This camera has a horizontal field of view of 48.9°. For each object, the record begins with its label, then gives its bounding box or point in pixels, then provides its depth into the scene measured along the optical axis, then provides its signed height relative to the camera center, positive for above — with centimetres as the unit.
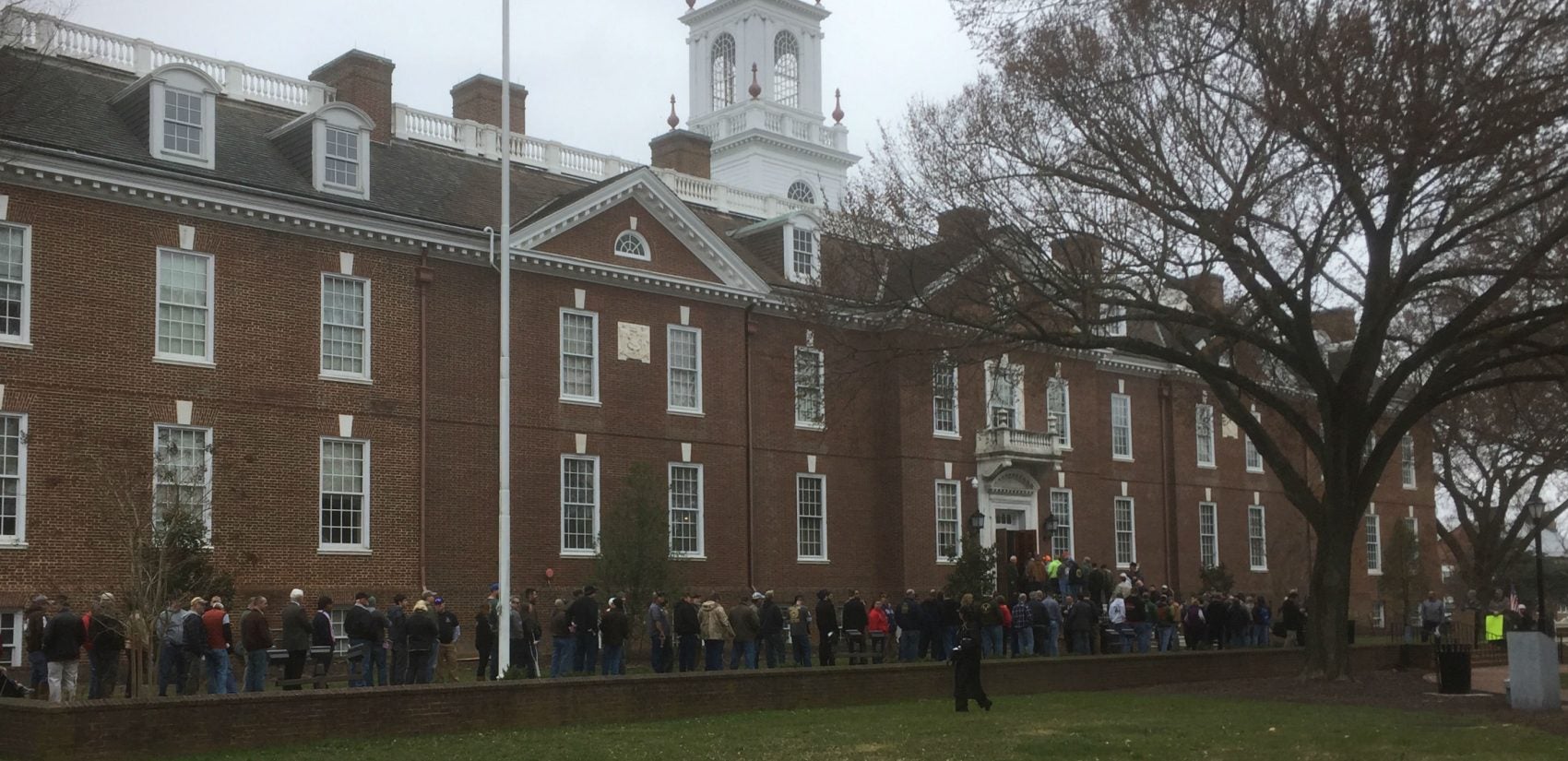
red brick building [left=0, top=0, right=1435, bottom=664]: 2884 +324
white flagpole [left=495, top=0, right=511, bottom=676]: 2778 +340
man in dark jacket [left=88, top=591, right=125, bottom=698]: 2209 -156
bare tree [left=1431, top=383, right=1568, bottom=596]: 3581 +170
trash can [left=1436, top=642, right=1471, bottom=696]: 2727 -246
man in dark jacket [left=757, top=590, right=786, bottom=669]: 2970 -187
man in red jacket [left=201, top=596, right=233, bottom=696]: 2281 -154
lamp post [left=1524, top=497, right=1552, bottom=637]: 3882 -93
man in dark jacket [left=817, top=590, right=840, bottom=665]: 2986 -189
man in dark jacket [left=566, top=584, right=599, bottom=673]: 2689 -160
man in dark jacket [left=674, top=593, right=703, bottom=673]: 2753 -174
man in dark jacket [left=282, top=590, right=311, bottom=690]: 2372 -152
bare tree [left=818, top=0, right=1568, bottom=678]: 2281 +454
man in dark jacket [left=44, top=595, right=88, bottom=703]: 2161 -152
